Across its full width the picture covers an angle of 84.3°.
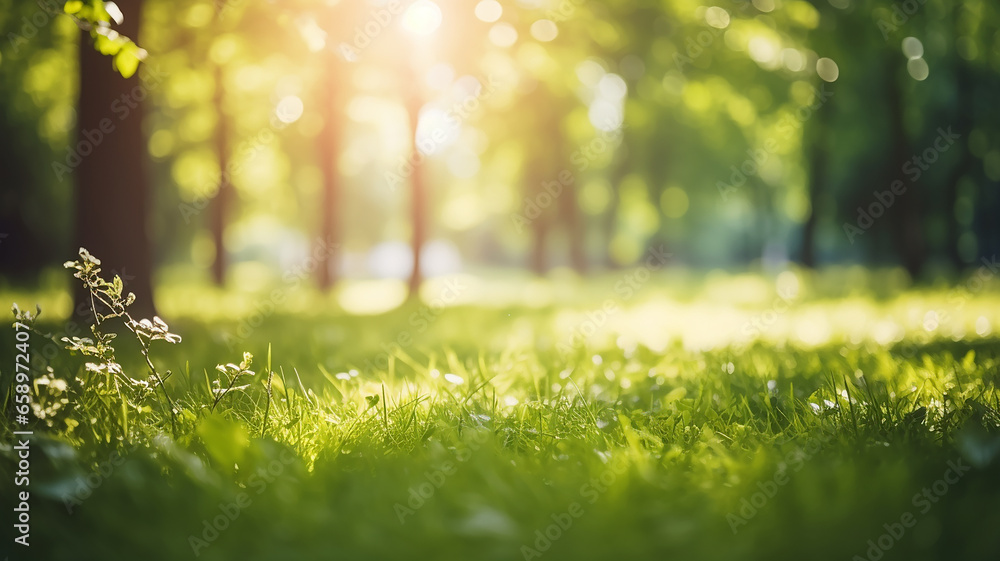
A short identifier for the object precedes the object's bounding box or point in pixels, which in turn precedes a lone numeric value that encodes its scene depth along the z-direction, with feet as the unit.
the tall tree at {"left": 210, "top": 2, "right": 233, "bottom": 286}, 40.04
